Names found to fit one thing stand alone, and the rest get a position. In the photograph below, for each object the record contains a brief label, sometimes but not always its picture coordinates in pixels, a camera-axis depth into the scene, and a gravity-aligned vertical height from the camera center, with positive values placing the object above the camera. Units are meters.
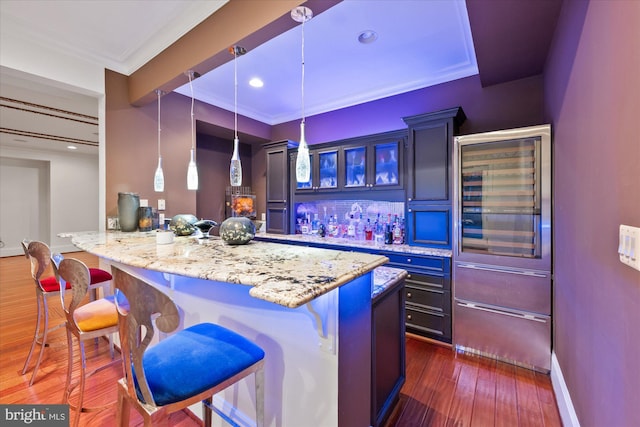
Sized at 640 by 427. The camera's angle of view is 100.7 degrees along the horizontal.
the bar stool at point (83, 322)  1.17 -0.61
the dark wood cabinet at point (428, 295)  2.49 -0.82
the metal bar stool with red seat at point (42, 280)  1.68 -0.53
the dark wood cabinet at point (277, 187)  3.94 +0.37
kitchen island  1.00 -0.51
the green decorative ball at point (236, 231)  1.70 -0.13
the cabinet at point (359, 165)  3.07 +0.58
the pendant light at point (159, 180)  2.58 +0.30
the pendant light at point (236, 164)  1.89 +0.33
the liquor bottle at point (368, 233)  3.42 -0.29
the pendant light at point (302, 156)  1.56 +0.34
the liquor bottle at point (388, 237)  3.19 -0.32
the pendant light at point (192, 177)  2.20 +0.28
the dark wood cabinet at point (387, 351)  1.38 -0.82
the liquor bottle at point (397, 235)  3.14 -0.29
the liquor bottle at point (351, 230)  3.60 -0.26
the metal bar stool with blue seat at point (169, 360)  0.75 -0.54
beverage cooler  2.08 -0.30
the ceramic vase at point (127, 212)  2.74 -0.01
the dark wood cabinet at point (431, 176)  2.62 +0.35
